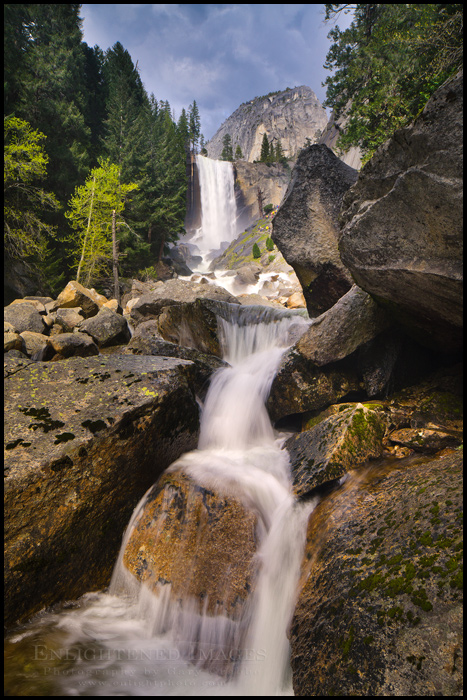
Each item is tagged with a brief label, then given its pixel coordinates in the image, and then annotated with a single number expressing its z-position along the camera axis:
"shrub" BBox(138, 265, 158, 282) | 31.44
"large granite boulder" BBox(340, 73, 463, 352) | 3.32
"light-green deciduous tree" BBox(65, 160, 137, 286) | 24.41
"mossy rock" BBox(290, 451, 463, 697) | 1.97
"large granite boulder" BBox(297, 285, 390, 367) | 5.90
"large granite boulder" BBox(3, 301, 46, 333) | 12.28
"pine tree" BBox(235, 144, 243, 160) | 84.72
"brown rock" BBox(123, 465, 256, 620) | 3.60
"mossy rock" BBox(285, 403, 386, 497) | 4.20
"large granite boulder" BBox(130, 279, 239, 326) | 15.07
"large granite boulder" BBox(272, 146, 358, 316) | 9.14
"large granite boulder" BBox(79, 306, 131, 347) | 12.16
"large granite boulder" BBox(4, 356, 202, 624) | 3.35
